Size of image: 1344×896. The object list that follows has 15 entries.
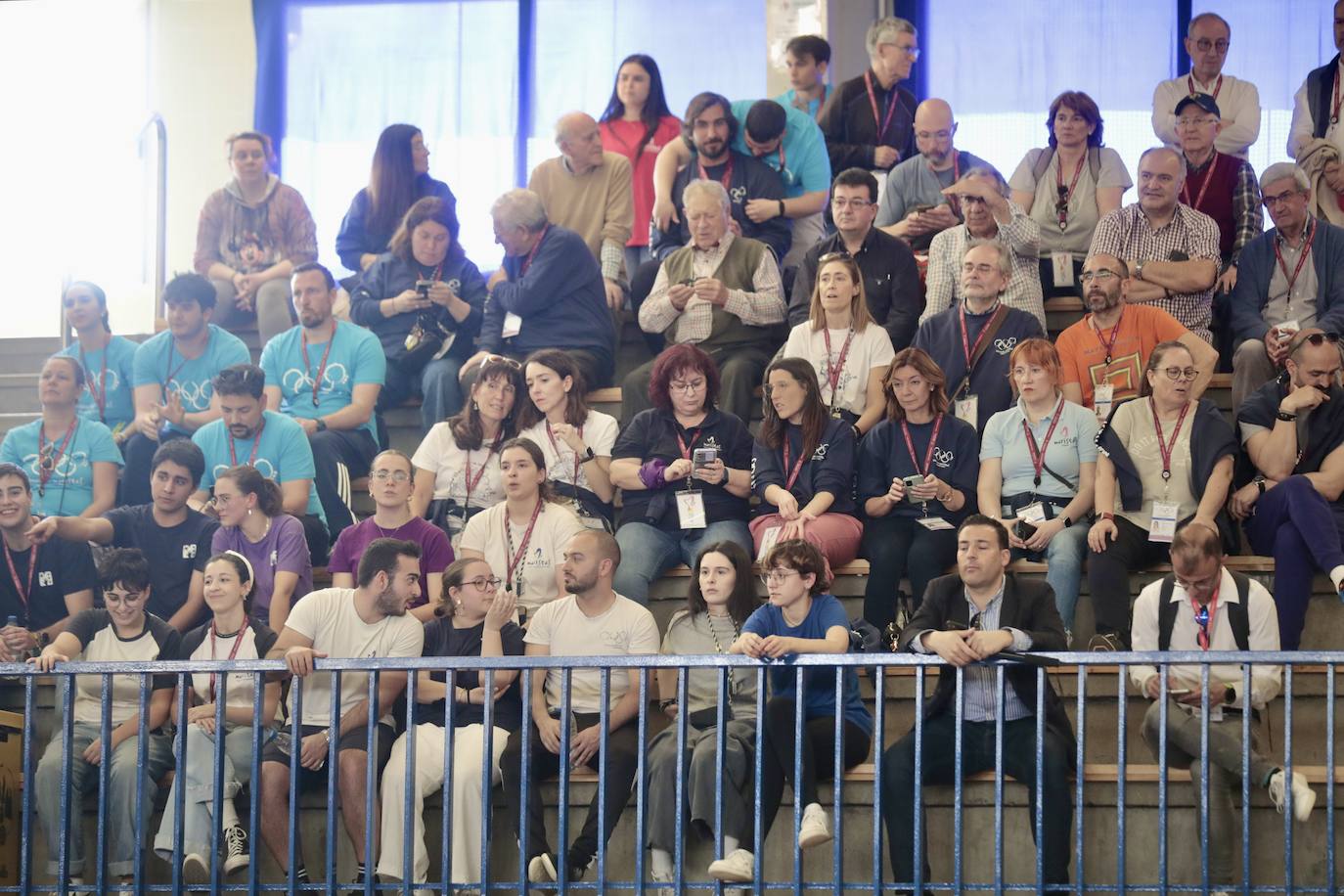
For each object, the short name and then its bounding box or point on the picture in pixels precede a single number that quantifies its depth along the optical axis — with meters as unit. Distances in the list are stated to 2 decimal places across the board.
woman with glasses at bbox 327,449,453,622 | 14.46
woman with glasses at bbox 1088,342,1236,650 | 13.51
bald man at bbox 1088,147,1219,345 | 16.47
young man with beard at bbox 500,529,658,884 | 12.43
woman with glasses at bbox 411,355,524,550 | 15.35
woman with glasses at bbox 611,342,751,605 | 14.35
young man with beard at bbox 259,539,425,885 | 12.55
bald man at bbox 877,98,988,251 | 18.48
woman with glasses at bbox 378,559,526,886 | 11.94
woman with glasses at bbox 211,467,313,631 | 14.56
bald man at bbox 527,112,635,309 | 18.53
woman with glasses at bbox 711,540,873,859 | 11.47
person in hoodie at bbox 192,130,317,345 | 19.25
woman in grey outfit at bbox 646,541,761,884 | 11.49
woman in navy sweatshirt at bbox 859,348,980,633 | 13.77
